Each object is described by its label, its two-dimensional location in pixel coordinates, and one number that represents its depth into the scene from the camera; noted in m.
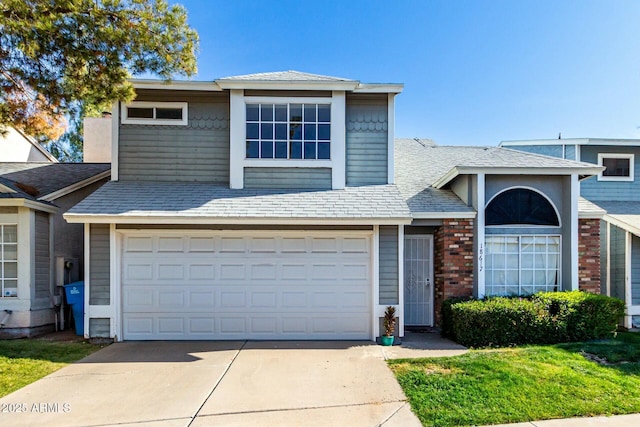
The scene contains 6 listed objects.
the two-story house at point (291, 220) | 8.57
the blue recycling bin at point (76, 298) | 9.31
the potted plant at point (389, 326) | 8.24
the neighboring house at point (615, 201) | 10.16
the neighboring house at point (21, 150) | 14.76
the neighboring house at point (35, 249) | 8.80
